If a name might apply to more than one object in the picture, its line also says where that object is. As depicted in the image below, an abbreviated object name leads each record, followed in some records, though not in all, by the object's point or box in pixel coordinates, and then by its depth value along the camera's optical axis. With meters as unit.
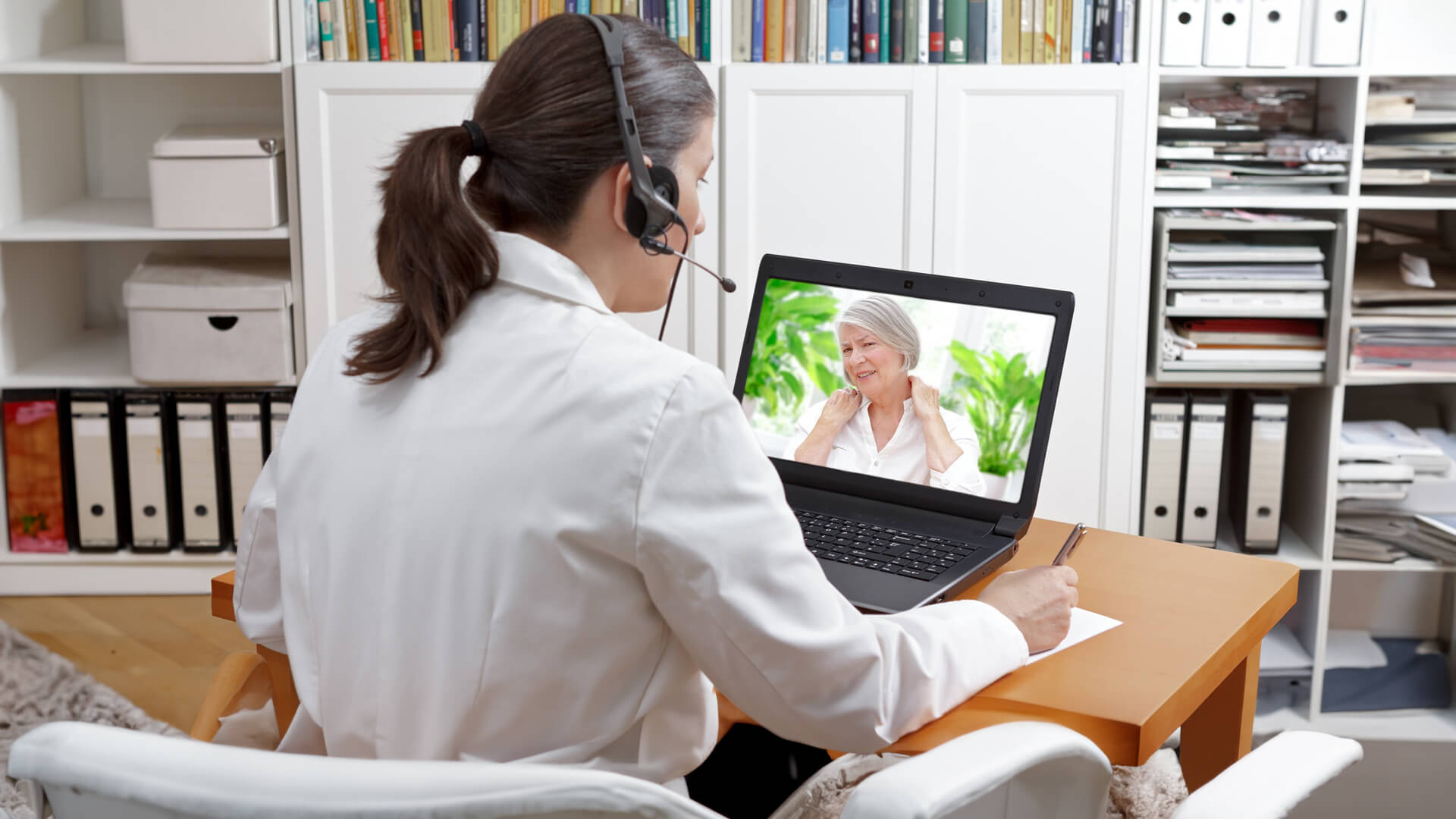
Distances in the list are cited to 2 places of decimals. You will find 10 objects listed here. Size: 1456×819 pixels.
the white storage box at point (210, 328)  2.62
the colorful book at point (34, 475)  2.69
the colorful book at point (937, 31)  2.48
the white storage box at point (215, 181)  2.56
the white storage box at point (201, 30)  2.49
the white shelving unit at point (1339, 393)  2.41
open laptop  1.36
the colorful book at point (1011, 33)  2.47
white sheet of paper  1.15
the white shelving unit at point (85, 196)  2.63
